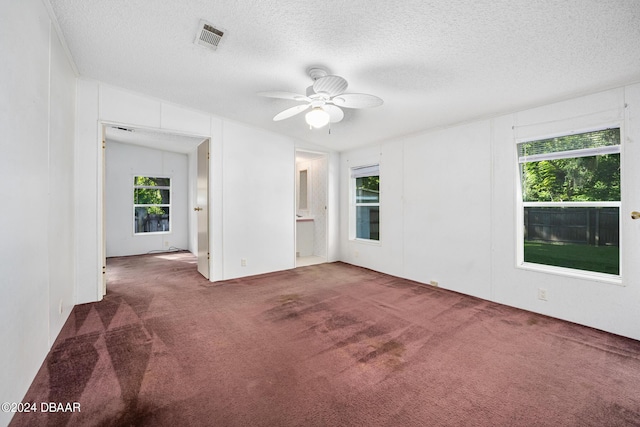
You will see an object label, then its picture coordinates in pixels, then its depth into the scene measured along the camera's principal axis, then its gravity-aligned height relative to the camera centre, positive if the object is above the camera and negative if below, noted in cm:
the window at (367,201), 515 +22
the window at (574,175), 262 +45
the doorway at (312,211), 576 +1
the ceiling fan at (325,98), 221 +106
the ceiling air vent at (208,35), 215 +153
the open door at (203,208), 427 +7
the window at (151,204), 673 +21
